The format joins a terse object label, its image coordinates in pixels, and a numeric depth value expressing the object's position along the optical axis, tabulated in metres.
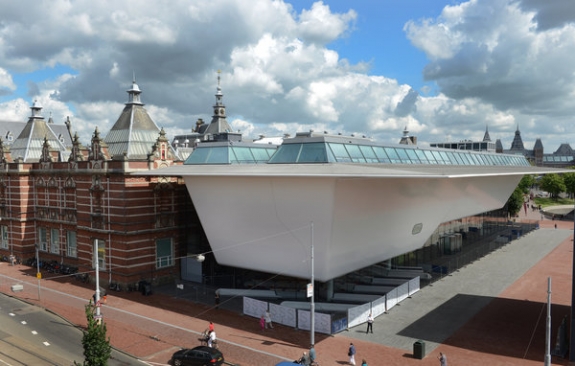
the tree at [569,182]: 121.56
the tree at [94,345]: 18.00
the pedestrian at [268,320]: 30.53
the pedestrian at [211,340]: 26.72
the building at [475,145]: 120.88
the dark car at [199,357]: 24.14
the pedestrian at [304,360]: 23.95
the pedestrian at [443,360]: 23.05
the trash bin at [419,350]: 25.19
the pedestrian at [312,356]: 24.55
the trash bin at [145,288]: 38.88
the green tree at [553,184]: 126.25
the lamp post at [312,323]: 25.38
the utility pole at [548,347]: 19.70
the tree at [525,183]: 97.07
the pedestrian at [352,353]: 24.36
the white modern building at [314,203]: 29.38
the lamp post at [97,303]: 27.37
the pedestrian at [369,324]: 29.64
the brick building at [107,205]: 40.78
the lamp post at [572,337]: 25.23
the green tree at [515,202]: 82.81
